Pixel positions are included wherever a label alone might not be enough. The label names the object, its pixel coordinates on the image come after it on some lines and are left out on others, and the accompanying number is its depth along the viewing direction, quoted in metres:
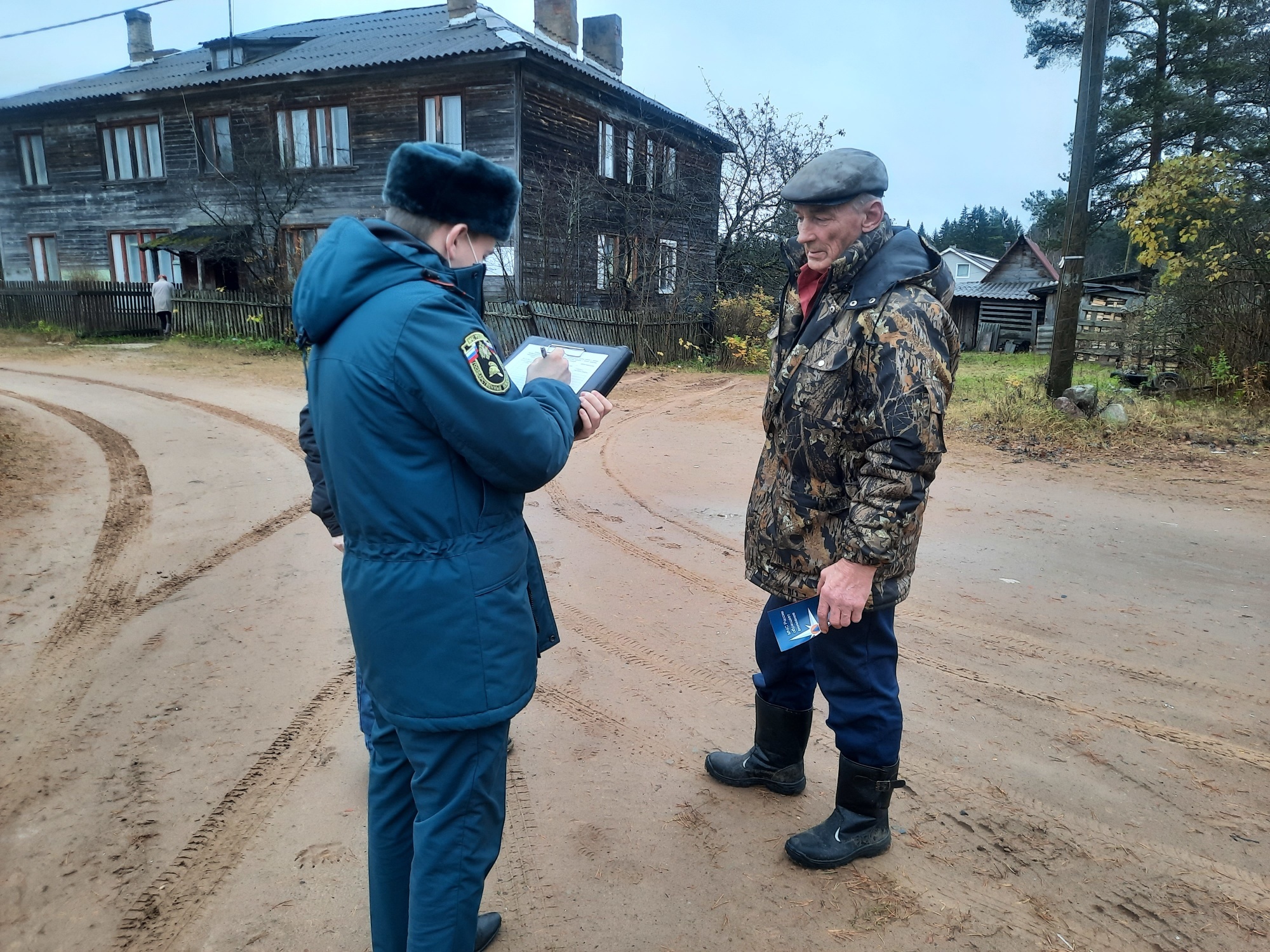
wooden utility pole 9.20
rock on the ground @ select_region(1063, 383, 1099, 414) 9.20
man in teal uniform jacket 1.53
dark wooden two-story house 17.52
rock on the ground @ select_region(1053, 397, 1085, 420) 9.18
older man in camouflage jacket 2.04
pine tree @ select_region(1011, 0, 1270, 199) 20.53
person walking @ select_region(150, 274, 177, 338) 18.84
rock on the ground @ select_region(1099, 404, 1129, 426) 8.91
